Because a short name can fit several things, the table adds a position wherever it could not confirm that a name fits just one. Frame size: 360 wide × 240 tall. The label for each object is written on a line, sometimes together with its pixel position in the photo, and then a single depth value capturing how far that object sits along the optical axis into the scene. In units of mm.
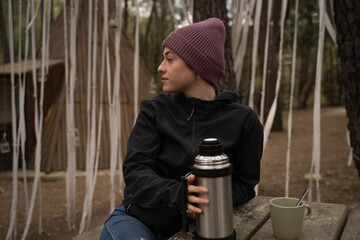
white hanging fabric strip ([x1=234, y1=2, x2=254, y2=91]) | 2604
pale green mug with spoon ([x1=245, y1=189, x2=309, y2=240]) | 1146
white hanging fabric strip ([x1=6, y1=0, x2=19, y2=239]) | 2688
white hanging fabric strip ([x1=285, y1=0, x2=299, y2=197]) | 2416
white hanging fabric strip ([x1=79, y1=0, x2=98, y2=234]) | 2858
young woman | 1302
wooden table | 1168
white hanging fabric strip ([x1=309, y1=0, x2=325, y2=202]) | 2344
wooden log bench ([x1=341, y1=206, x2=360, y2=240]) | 1227
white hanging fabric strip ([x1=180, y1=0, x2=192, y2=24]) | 2633
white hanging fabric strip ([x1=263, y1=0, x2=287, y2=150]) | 2455
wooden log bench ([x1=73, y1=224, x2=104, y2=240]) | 1627
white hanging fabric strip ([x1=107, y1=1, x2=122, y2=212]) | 2814
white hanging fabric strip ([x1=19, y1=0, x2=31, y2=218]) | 2736
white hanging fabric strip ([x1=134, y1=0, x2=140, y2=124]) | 2718
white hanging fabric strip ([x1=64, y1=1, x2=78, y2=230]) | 2915
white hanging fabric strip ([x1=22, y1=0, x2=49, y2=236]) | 2787
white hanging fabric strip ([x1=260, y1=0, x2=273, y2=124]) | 2412
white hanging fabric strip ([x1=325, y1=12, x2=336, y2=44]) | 2488
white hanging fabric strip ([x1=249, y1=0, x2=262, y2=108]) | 2465
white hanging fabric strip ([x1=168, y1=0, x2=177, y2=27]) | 2705
